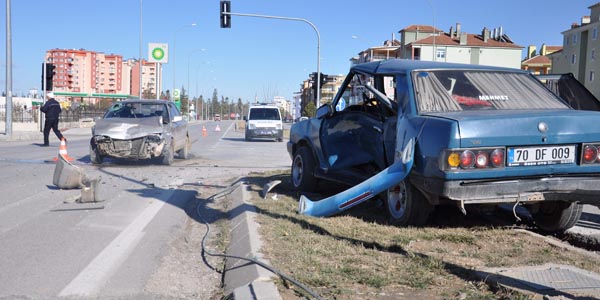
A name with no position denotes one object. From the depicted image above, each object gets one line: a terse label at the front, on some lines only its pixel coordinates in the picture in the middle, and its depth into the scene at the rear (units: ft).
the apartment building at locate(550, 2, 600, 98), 216.13
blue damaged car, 15.97
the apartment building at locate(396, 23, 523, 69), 260.01
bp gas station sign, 136.98
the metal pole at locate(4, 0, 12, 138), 81.10
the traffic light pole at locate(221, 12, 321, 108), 87.41
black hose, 12.36
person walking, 62.85
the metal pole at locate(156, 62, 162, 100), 136.98
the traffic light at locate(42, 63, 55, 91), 89.99
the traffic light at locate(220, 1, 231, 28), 87.10
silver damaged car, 42.83
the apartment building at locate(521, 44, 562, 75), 292.18
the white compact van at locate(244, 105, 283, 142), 101.55
